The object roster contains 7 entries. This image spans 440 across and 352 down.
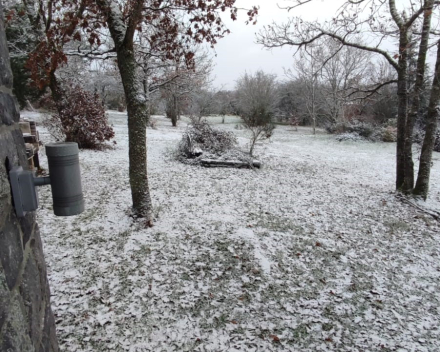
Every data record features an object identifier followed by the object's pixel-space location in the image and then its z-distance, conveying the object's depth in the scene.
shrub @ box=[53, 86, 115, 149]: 7.85
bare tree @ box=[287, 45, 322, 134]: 19.77
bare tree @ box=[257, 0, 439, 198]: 5.38
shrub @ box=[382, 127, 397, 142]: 14.88
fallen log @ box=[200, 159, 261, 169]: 7.48
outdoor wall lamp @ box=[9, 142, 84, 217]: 0.97
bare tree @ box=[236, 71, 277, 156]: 24.76
